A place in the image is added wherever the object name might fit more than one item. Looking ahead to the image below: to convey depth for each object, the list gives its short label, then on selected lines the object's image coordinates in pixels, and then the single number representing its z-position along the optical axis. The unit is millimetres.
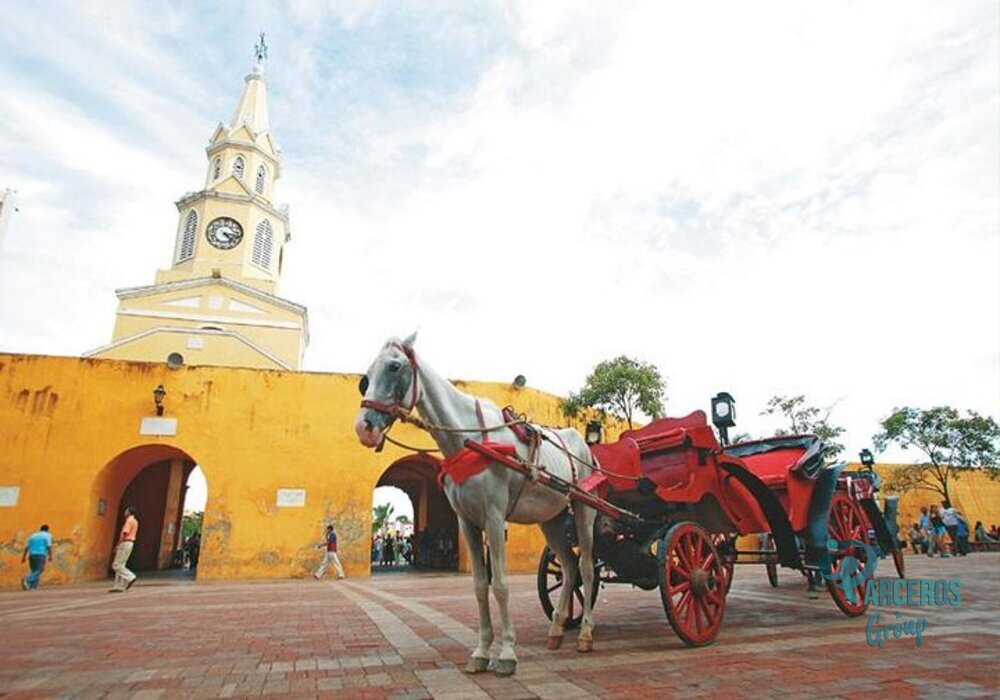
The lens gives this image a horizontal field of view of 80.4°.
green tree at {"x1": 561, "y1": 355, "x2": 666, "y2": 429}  15867
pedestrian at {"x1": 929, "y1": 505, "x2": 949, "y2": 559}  16547
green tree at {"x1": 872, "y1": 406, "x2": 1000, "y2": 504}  21953
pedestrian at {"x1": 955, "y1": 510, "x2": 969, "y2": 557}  16625
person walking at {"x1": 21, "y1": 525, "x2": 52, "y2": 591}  11500
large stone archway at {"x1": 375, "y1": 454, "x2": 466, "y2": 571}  18781
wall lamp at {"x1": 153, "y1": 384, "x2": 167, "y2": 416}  13633
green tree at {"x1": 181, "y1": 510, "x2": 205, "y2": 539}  52831
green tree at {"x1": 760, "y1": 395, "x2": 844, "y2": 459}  20256
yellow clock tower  27078
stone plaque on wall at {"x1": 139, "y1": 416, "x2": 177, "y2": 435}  13719
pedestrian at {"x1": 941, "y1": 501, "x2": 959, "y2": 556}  16438
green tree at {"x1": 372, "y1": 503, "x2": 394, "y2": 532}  58812
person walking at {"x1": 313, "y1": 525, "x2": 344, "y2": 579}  13477
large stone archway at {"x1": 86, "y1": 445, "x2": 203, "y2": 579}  13594
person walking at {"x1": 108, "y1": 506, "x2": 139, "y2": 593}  10484
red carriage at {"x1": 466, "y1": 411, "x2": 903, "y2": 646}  4688
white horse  3867
